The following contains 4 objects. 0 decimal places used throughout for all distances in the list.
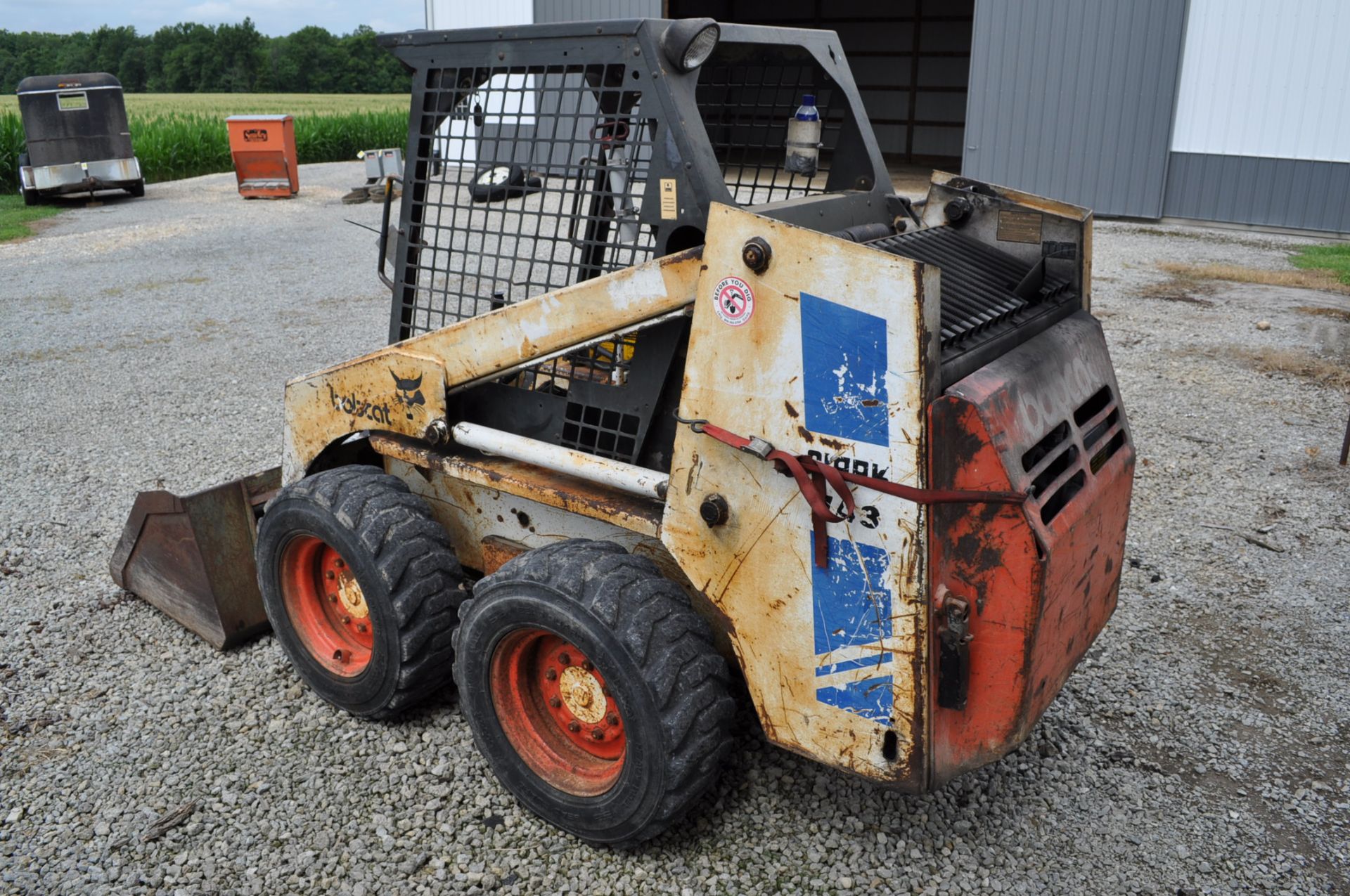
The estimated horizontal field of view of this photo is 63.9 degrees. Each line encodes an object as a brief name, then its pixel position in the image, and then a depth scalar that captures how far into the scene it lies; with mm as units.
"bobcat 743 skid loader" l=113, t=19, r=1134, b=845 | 2385
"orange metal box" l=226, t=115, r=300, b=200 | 16469
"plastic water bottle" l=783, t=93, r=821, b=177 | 3188
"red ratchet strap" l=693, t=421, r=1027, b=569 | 2316
